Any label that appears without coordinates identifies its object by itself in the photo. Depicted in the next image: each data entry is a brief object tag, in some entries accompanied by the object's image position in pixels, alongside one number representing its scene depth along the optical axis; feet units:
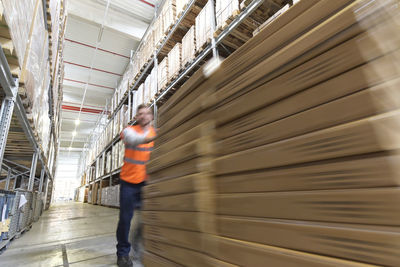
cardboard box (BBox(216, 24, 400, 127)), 2.05
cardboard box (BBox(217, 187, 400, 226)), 1.86
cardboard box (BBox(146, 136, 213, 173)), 3.80
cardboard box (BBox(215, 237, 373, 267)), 2.12
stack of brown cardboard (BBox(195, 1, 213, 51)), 12.71
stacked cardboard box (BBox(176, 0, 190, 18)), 14.94
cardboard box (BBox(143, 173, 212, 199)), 3.65
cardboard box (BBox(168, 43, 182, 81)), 15.51
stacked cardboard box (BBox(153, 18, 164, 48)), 18.19
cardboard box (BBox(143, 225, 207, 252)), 3.65
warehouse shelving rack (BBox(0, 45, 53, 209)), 6.05
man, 6.69
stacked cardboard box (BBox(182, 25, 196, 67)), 14.01
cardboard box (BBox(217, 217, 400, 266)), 1.82
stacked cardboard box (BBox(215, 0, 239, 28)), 11.10
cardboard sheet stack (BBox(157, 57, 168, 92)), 16.82
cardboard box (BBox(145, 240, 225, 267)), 3.53
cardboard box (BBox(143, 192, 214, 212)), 3.56
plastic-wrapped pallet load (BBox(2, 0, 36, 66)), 4.95
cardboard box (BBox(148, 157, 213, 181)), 3.71
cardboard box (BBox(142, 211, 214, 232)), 3.53
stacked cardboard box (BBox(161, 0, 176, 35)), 16.58
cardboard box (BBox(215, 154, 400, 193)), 1.90
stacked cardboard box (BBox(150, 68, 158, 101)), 18.23
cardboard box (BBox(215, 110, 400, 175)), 1.89
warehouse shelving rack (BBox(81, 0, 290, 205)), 10.66
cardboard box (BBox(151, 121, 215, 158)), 3.88
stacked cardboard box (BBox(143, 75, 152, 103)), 19.23
